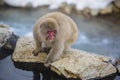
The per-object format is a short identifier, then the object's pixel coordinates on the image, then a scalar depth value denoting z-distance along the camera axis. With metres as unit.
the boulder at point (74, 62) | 4.67
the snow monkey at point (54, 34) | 4.39
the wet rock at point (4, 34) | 5.29
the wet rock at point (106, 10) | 8.46
